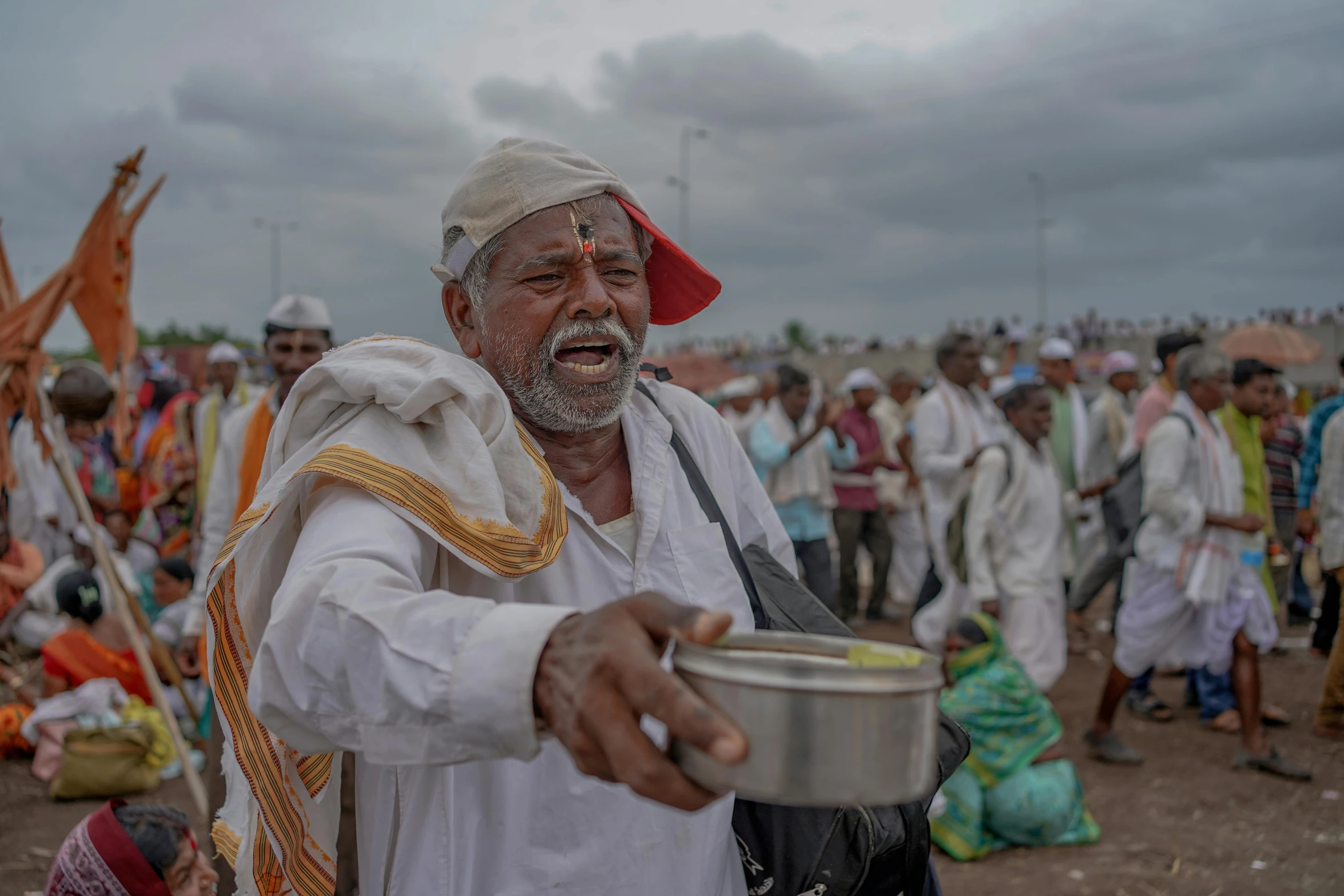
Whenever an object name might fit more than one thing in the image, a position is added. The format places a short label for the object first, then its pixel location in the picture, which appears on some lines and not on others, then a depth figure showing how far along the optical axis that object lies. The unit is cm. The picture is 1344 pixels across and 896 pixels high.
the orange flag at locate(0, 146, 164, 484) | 433
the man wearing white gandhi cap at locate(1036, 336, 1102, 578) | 828
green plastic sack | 527
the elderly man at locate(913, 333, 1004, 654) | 695
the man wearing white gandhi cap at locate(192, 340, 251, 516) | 640
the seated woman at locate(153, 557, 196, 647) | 620
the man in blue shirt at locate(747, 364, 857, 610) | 779
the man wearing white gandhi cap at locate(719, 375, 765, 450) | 1069
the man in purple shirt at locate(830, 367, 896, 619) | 912
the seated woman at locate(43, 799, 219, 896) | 296
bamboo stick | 414
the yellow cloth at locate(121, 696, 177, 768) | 549
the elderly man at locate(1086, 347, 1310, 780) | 543
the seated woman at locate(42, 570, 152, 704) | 582
